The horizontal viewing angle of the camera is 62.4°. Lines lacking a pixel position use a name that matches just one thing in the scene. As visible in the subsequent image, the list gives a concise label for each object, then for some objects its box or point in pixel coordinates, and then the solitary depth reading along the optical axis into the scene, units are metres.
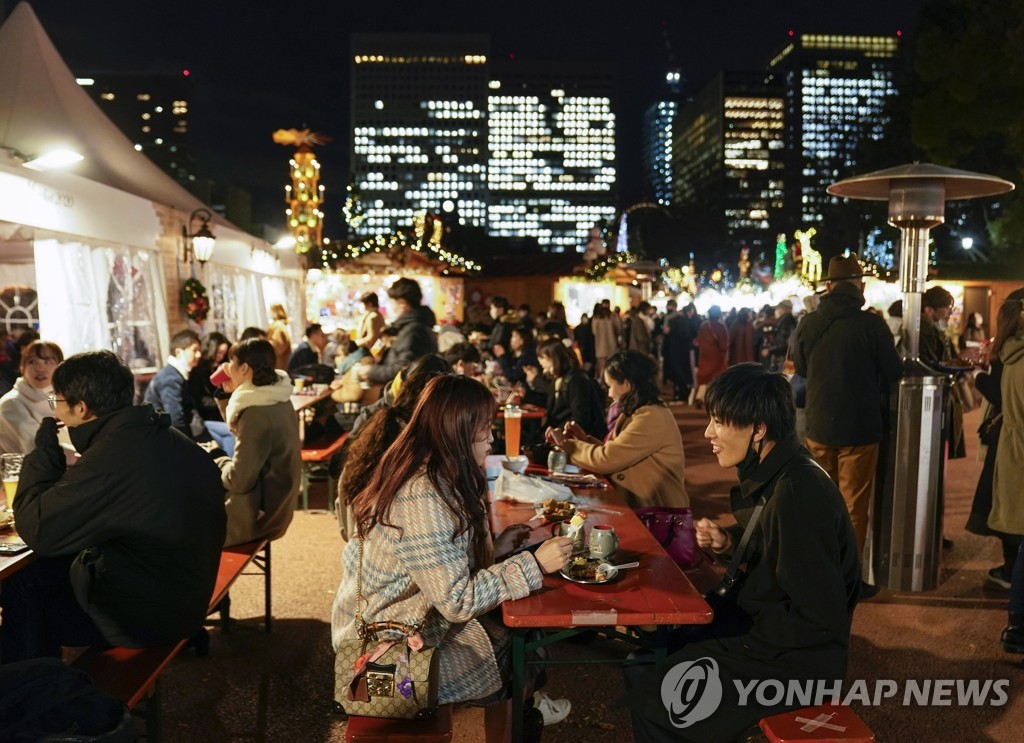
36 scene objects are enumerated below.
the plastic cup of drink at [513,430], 6.16
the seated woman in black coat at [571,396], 6.54
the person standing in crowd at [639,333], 15.82
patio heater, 4.98
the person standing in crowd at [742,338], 14.93
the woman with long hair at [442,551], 2.46
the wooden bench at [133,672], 2.76
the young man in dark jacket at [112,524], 2.78
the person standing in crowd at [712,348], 12.58
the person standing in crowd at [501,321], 12.11
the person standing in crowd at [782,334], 13.42
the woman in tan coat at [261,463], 4.29
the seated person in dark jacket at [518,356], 9.26
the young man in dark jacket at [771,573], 2.27
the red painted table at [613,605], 2.43
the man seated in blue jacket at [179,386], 7.07
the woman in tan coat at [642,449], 4.37
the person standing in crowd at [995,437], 4.78
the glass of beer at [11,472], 3.21
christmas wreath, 10.25
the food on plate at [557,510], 3.50
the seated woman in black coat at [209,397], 7.50
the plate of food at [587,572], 2.69
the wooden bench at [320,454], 6.73
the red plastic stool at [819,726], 2.23
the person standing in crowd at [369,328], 9.02
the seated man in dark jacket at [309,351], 10.20
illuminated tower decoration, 17.03
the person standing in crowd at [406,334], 7.07
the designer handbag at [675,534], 3.57
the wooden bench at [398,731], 2.40
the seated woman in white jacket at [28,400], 5.06
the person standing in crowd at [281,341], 10.80
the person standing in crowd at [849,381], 5.04
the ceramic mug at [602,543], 2.89
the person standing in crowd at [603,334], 15.09
